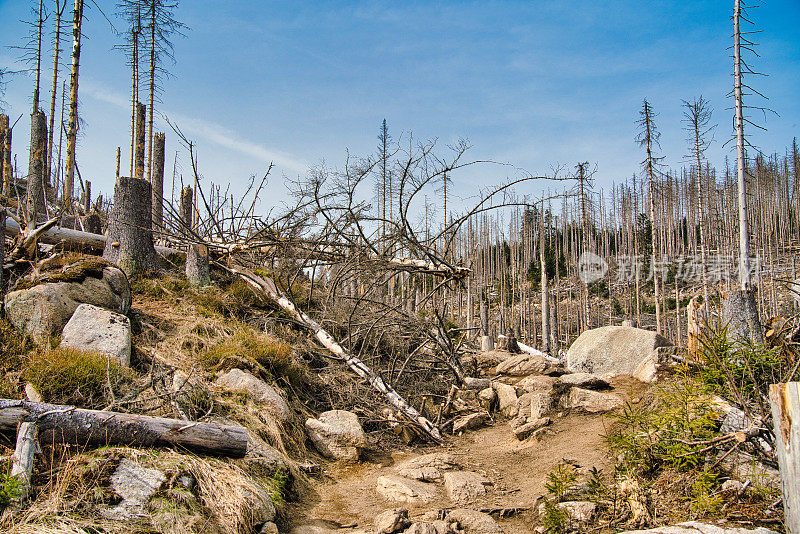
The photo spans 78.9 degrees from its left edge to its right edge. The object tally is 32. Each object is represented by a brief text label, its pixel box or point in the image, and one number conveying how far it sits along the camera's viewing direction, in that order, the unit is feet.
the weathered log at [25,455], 10.42
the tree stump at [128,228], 25.26
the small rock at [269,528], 12.27
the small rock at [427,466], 16.99
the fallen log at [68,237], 23.50
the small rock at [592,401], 21.94
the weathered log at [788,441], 8.88
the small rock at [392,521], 11.88
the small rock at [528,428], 20.85
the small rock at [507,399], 24.47
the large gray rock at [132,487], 10.90
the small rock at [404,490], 15.07
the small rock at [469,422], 22.81
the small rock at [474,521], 12.41
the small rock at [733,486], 11.04
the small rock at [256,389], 18.30
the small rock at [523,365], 31.63
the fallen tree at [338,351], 21.70
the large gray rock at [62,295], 17.39
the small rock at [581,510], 11.76
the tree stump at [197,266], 27.02
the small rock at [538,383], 25.73
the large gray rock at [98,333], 17.17
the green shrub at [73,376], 14.17
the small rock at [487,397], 25.29
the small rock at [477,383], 27.60
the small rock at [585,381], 24.76
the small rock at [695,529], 9.19
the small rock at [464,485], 15.23
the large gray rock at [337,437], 18.74
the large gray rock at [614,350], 29.99
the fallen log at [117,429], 11.41
